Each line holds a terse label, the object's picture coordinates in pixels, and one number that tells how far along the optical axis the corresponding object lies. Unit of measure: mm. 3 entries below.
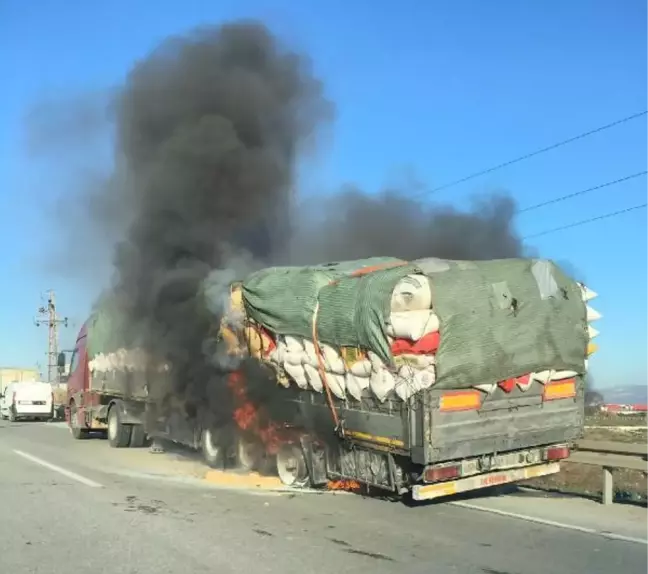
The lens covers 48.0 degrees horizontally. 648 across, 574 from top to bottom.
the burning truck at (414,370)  7125
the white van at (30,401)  30016
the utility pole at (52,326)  52178
